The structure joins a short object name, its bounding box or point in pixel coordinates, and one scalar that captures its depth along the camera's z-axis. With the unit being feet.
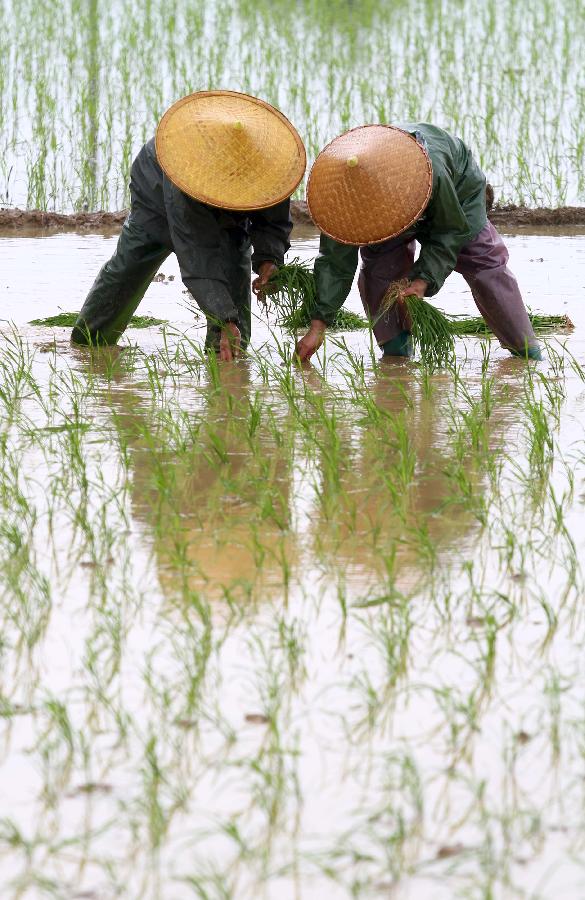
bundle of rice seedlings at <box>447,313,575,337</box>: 39.27
